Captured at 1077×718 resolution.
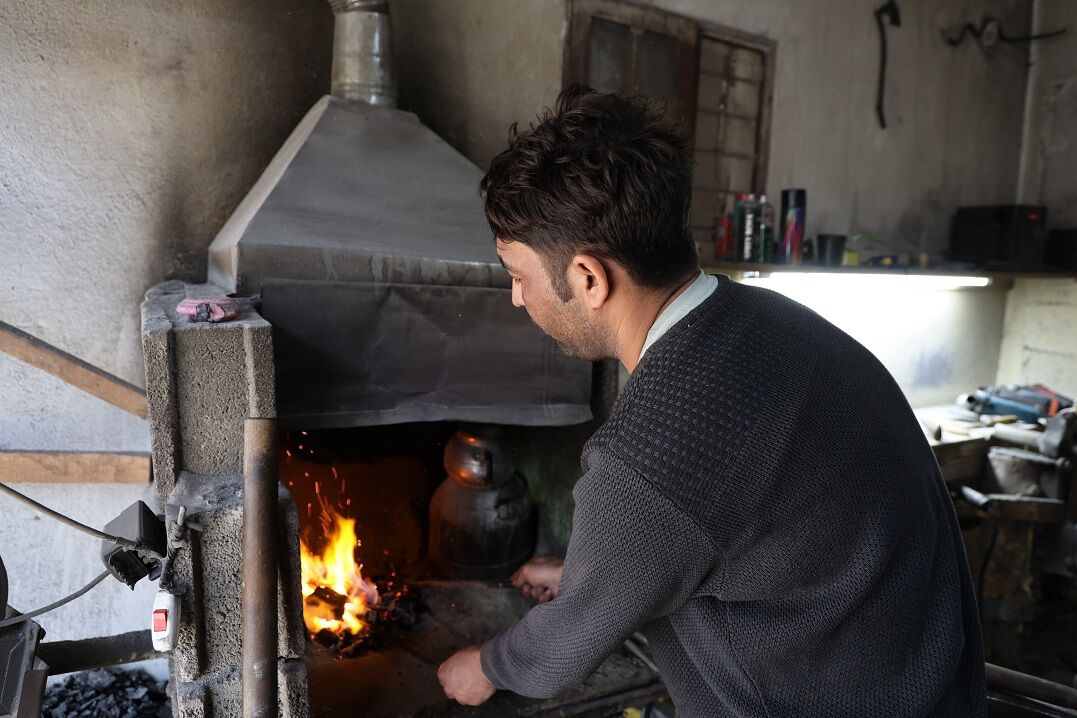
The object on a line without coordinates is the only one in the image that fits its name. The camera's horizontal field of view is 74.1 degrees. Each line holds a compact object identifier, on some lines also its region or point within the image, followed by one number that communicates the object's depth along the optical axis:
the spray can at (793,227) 3.69
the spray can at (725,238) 3.62
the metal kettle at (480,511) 2.57
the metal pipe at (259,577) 1.45
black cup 3.84
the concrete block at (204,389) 1.54
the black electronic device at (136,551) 1.43
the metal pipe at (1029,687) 1.75
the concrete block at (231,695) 1.54
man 1.06
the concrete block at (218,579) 1.48
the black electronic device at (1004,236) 4.55
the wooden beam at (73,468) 2.29
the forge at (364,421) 1.56
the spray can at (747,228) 3.53
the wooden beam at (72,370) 2.06
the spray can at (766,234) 3.56
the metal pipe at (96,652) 1.77
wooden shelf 3.42
